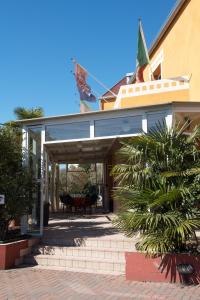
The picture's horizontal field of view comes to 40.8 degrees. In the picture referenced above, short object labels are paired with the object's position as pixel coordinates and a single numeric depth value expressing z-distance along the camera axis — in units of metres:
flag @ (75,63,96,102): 14.64
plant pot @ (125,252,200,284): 5.49
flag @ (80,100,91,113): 15.26
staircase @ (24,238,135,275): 6.43
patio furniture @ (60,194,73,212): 13.14
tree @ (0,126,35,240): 7.24
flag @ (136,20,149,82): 11.65
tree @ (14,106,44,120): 14.41
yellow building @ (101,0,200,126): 9.95
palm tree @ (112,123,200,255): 5.51
